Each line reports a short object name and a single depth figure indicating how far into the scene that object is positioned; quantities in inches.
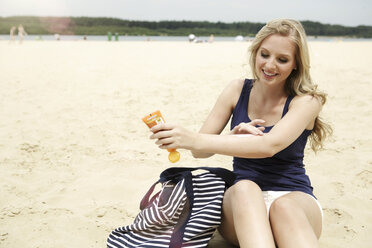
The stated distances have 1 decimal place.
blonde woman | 70.9
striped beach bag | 79.4
